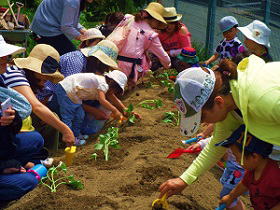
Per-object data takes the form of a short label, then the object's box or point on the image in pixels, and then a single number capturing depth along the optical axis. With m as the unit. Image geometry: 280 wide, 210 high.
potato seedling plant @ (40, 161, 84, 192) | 4.40
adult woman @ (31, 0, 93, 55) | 7.11
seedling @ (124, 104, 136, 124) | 6.33
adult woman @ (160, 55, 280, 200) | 2.87
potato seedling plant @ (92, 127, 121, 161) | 5.31
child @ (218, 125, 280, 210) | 3.07
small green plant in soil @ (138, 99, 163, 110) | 7.26
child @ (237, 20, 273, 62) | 6.49
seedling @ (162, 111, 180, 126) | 6.63
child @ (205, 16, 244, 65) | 7.50
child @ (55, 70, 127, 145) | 5.79
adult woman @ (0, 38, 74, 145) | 4.62
